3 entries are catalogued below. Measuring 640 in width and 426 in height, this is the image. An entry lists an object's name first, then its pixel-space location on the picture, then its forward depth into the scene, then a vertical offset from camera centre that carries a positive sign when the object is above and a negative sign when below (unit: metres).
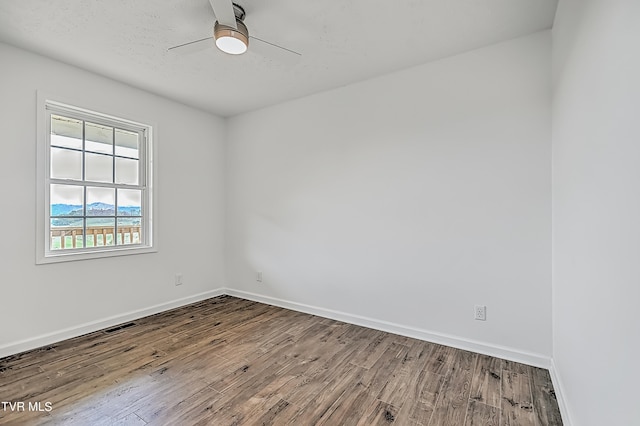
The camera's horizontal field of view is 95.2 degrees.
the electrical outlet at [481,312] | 2.47 -0.83
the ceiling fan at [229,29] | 1.74 +1.23
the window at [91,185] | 2.71 +0.32
